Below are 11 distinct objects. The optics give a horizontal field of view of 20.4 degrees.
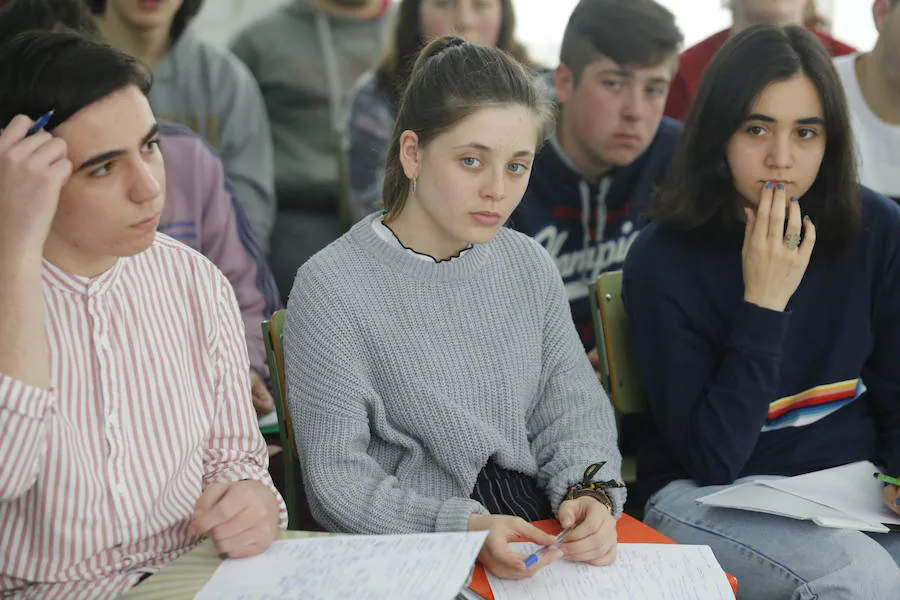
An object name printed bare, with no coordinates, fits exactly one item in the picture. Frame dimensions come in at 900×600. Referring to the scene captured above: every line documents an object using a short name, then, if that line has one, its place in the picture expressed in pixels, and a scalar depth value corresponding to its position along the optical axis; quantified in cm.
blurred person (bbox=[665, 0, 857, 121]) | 389
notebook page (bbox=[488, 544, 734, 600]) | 266
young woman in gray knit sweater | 280
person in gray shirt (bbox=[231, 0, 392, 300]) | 446
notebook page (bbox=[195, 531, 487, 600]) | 253
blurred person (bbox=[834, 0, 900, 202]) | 356
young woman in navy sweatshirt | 297
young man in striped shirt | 253
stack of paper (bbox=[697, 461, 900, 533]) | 286
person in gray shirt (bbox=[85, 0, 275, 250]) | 384
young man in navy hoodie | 350
